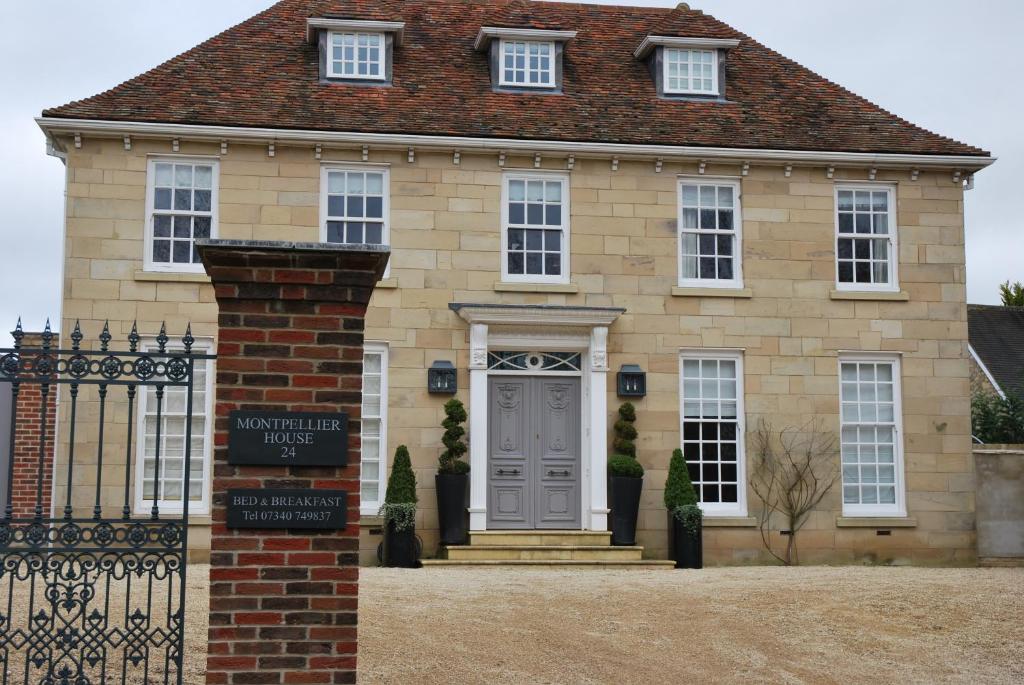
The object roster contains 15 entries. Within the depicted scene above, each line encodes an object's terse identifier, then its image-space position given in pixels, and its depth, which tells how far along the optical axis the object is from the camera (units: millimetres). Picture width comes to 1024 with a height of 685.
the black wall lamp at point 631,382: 17219
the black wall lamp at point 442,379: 16859
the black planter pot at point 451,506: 16438
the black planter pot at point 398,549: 16047
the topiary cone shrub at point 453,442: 16469
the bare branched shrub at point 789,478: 17484
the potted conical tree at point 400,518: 16016
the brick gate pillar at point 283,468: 6730
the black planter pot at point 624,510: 16750
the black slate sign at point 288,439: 6806
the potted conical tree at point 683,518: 16594
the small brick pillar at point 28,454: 19094
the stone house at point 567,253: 16891
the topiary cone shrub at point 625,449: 16688
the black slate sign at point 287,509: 6777
